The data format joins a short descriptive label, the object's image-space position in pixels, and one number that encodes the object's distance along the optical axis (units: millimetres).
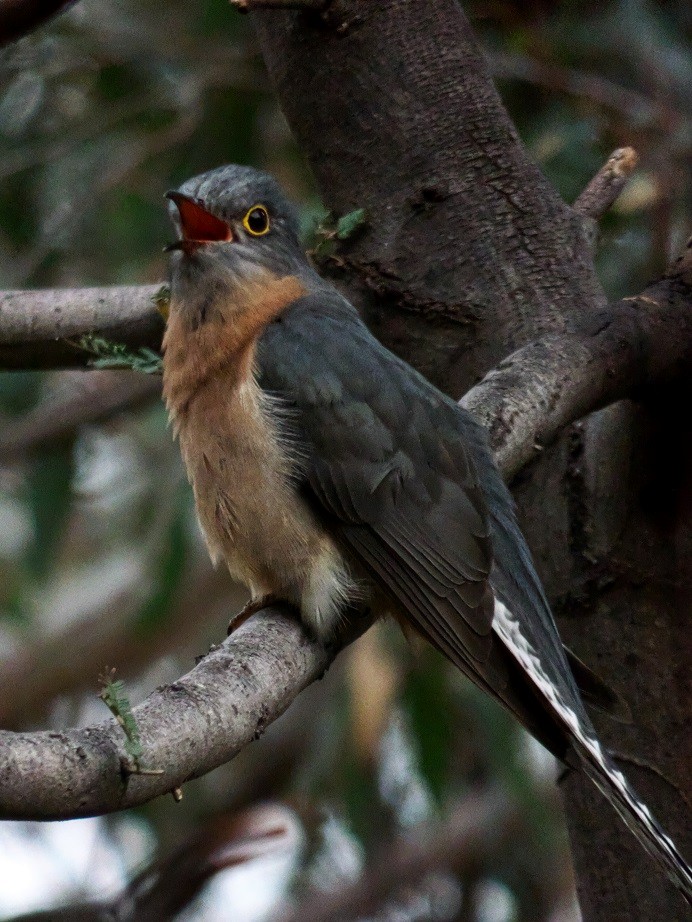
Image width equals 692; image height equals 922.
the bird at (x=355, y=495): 5520
